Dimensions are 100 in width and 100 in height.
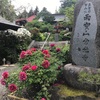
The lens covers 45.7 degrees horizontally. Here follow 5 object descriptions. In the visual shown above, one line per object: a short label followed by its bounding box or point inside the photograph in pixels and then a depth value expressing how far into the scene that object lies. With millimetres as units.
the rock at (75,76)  2680
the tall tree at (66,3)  29605
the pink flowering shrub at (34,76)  2600
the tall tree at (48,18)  21289
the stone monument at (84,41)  2833
